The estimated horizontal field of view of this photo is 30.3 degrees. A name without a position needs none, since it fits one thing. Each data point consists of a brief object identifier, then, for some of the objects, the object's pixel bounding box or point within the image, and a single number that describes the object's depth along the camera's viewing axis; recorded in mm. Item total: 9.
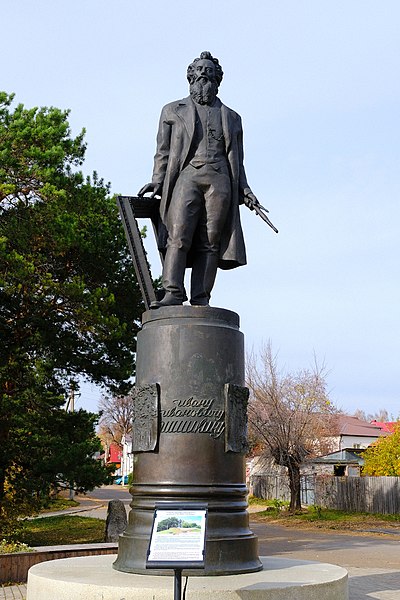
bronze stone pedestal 6535
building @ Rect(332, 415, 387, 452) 51344
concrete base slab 5516
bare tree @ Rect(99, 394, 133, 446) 71625
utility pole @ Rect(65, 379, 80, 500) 20062
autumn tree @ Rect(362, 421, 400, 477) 33719
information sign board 4492
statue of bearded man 7543
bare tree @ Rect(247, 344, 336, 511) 33219
